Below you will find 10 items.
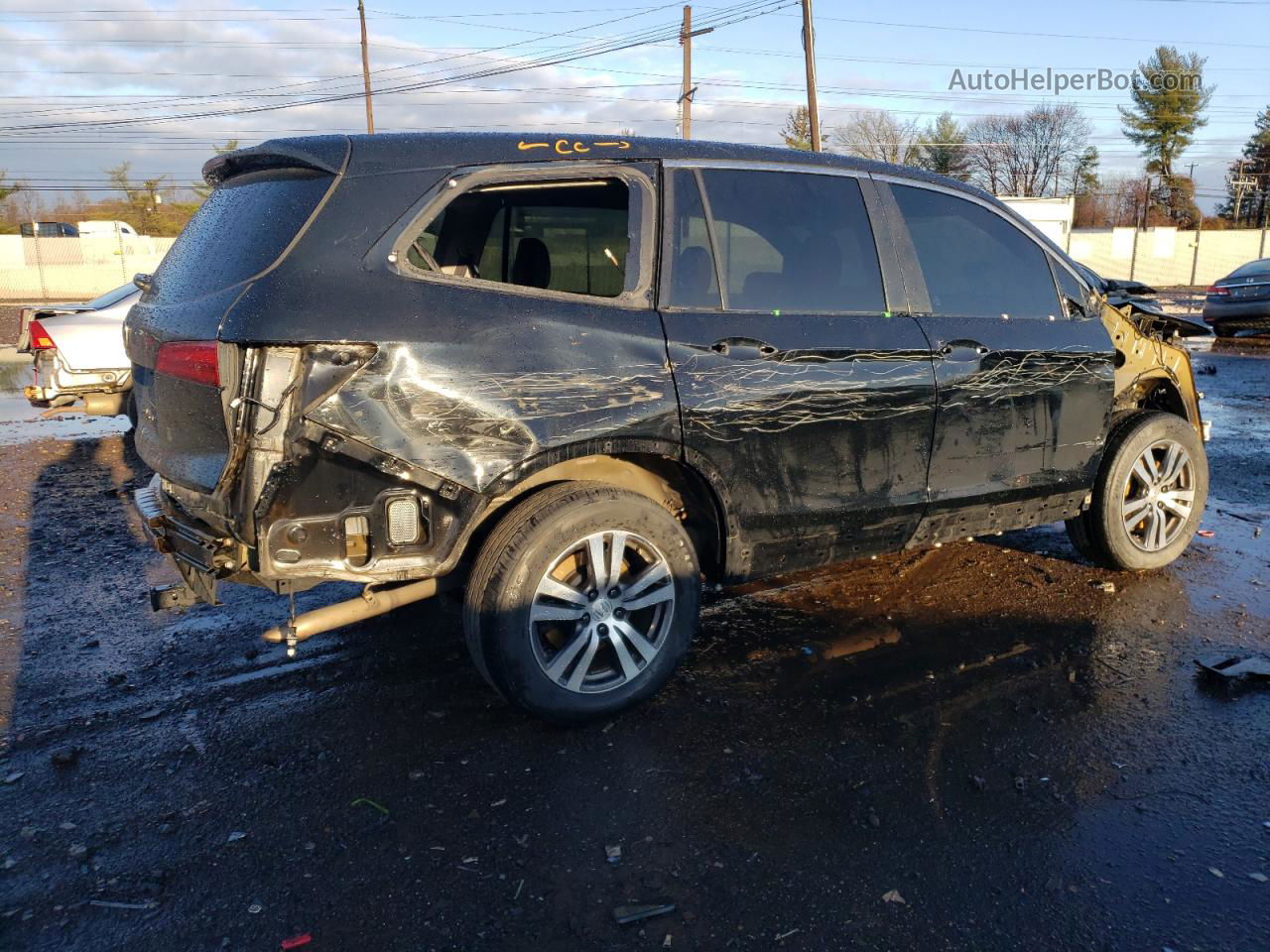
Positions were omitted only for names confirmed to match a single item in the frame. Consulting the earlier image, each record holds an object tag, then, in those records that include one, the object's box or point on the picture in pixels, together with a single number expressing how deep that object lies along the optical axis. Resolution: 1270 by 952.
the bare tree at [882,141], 52.72
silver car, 8.98
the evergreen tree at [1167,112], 54.41
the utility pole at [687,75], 29.56
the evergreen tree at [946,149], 56.93
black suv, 3.07
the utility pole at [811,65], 25.88
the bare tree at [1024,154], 66.81
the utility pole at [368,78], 37.12
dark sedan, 17.12
